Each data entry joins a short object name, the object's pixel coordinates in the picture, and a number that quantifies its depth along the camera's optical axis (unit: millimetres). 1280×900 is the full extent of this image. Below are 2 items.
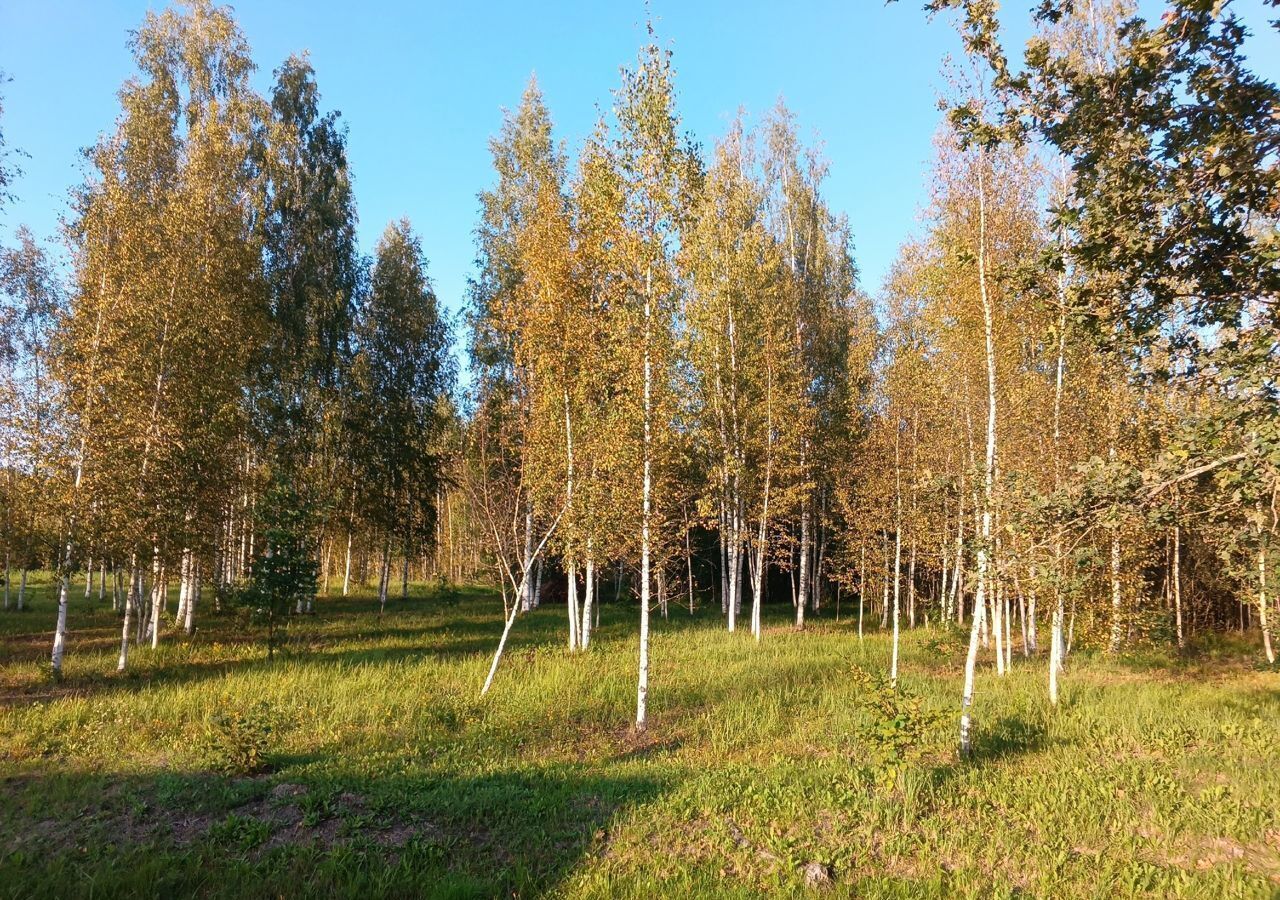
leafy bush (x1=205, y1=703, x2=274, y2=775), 7059
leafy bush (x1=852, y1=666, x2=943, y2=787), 6438
